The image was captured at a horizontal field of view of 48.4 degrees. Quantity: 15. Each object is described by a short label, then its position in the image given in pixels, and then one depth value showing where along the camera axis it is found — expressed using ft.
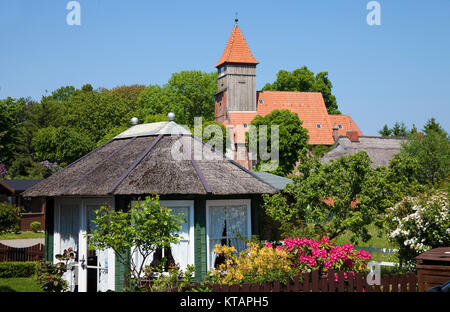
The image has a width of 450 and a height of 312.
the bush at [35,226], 120.57
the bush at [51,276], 47.16
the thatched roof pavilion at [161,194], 46.34
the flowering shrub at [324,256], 37.19
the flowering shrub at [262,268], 34.70
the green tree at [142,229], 35.40
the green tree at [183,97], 233.55
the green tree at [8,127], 181.88
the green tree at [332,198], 50.72
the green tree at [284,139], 171.22
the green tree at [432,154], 130.21
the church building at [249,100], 232.53
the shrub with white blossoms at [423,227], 44.19
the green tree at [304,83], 251.39
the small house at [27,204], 124.06
